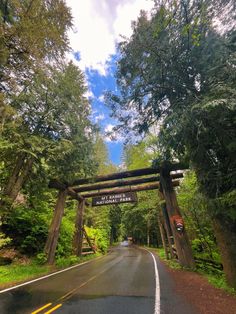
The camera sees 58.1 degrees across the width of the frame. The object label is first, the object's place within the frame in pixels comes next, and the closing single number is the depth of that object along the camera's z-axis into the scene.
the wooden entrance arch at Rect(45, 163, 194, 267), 10.53
